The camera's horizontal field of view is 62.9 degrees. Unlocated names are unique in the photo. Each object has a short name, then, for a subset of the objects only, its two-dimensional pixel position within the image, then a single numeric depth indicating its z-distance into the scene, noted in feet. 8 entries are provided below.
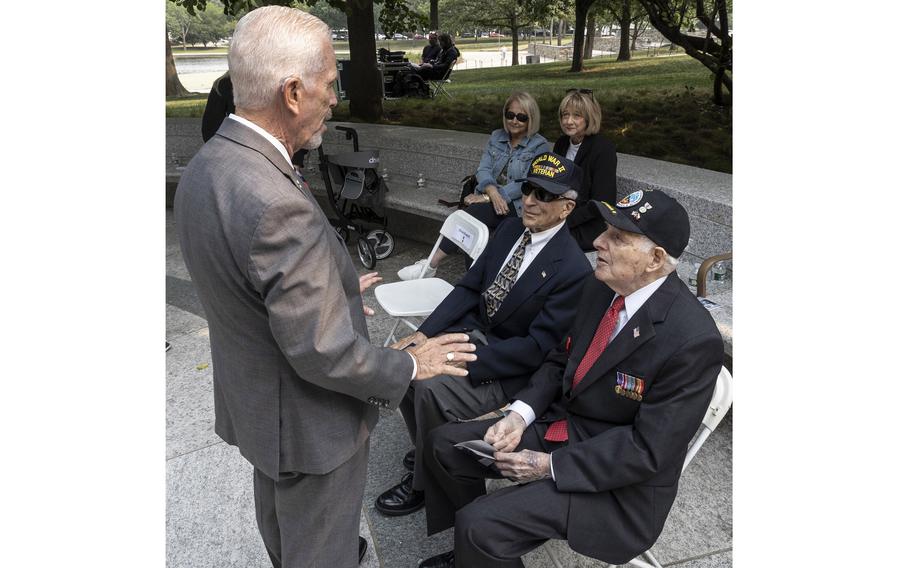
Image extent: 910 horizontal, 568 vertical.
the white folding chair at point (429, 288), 13.65
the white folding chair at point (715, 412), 8.27
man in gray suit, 5.69
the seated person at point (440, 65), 60.34
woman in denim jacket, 18.03
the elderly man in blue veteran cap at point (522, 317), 10.52
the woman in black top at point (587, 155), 16.62
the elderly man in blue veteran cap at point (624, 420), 7.55
